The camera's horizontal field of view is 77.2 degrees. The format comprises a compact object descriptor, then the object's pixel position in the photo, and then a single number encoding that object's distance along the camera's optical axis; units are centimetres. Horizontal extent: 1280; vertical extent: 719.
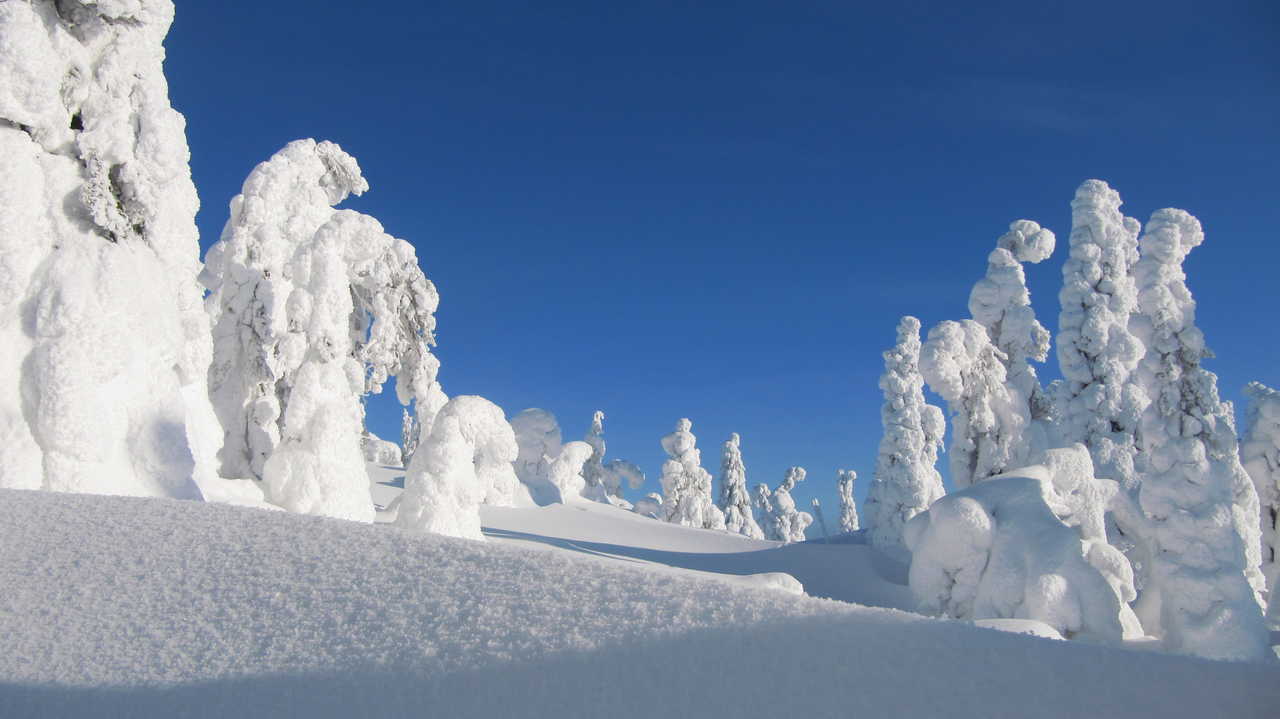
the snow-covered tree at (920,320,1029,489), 2194
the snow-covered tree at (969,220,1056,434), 2367
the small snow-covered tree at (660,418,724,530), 4325
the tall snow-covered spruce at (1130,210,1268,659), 1076
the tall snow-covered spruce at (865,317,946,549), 2711
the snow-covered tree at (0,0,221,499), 899
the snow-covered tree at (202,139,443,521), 1540
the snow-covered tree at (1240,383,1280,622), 1655
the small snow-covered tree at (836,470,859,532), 6125
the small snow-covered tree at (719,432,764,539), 4903
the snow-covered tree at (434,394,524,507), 1505
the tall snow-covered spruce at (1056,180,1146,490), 2373
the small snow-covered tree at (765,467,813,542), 5681
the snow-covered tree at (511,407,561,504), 3647
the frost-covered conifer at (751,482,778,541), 5725
